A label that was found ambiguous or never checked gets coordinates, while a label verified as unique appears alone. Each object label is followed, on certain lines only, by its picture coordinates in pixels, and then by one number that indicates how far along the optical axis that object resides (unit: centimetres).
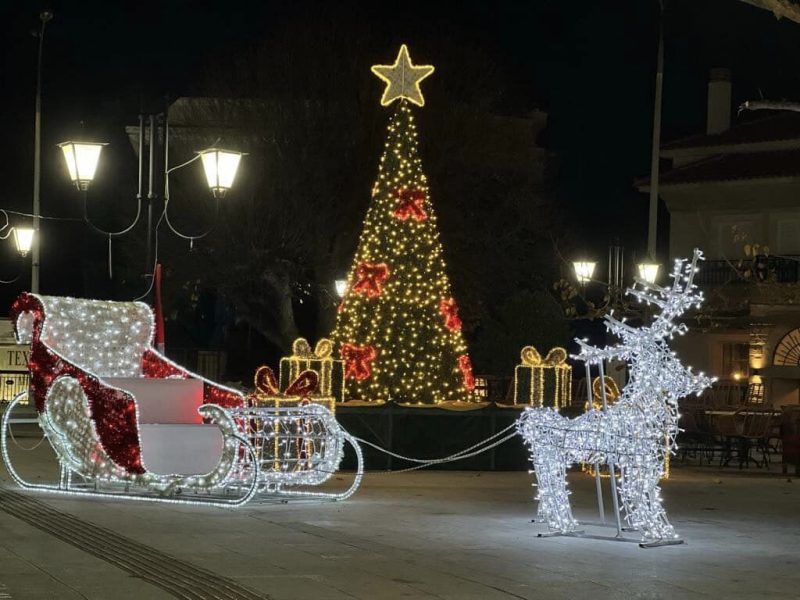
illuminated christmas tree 2289
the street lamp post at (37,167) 3278
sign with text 3453
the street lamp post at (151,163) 1753
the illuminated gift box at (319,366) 2166
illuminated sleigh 1462
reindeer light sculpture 1213
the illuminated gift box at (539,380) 2244
